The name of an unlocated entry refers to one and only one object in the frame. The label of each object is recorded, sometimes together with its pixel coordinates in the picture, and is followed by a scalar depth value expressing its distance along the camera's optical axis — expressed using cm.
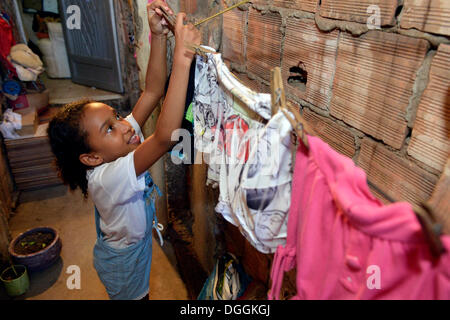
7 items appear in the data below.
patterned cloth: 69
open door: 399
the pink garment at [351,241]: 41
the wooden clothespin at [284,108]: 59
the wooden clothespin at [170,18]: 107
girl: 102
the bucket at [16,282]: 211
